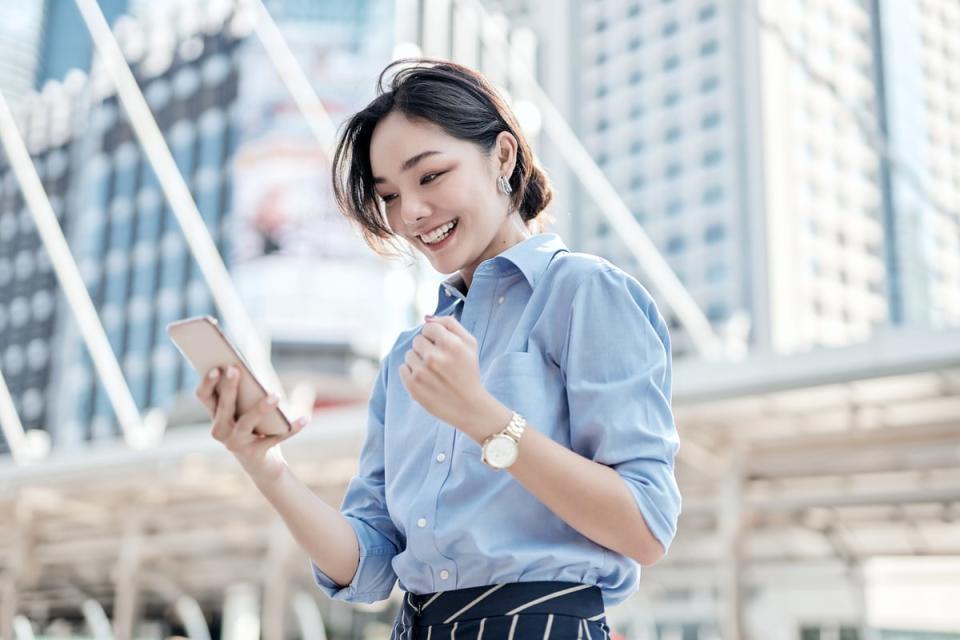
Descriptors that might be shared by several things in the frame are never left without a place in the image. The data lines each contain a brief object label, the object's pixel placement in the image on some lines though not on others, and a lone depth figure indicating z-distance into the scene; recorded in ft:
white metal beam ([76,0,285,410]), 26.53
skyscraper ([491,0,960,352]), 155.94
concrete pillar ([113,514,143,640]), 27.30
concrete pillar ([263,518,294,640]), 25.21
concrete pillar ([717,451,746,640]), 18.90
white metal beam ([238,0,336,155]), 26.52
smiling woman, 3.08
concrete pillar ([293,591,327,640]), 49.03
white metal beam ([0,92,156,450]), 27.40
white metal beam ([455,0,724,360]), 24.76
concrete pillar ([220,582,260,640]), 46.96
